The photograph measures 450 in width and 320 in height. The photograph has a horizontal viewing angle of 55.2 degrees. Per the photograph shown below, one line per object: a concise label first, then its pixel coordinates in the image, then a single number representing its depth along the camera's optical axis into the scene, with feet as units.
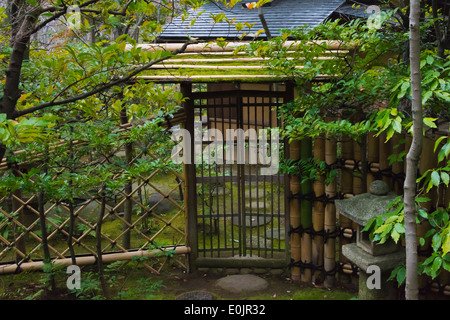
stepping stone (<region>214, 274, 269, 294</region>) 17.21
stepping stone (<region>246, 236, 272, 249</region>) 20.95
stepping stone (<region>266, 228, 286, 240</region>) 22.31
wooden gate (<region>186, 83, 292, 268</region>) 18.33
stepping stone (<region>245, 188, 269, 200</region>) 28.65
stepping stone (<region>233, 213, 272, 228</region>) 24.32
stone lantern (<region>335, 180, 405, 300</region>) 12.71
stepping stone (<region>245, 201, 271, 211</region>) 26.68
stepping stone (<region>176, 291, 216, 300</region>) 16.49
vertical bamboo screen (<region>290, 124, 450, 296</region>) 14.14
